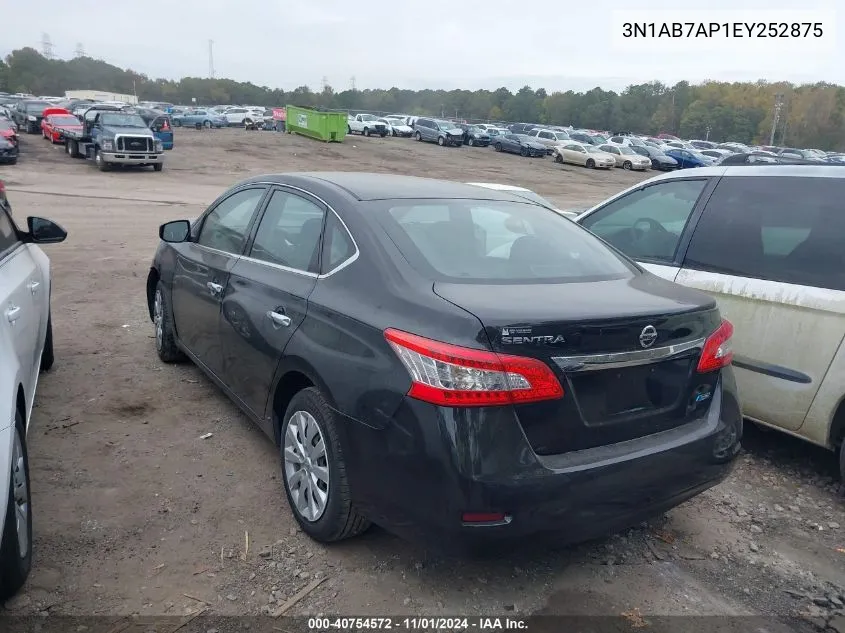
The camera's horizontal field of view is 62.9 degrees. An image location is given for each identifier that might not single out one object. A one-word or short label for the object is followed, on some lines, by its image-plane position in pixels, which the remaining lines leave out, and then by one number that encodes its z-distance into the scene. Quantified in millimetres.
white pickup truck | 49125
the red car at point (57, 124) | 29047
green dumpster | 40594
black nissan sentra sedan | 2516
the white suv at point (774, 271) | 3797
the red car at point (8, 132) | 24578
